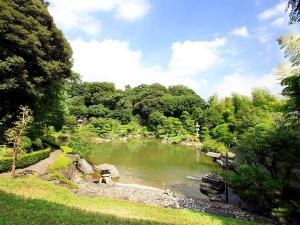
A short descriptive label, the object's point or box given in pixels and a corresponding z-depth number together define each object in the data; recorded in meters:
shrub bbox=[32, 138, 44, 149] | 23.96
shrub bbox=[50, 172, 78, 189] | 18.14
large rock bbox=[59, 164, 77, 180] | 20.97
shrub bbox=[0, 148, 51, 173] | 17.50
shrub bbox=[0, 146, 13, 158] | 18.42
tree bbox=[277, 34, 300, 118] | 12.97
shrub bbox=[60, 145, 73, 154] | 27.70
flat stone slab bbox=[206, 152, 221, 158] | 36.50
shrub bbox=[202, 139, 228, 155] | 38.46
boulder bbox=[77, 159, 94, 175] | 25.16
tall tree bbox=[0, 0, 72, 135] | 20.62
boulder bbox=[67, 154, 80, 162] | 25.62
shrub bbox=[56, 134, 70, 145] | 41.89
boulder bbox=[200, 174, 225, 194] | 21.69
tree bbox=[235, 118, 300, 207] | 15.27
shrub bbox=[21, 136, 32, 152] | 20.80
